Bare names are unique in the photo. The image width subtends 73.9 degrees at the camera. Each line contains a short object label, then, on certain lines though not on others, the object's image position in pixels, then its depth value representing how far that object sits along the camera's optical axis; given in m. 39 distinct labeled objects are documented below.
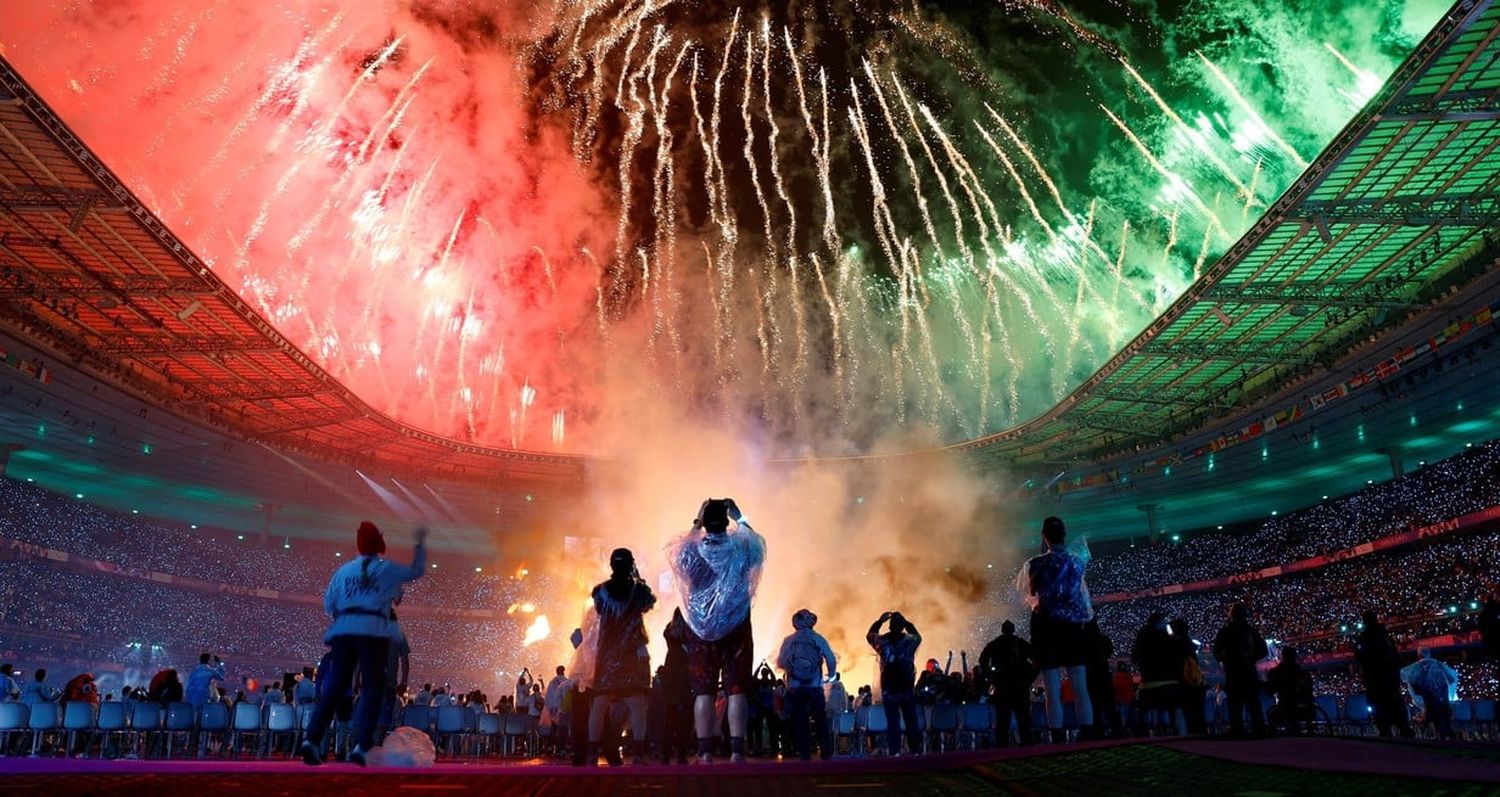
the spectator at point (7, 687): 12.03
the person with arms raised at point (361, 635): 5.87
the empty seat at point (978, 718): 11.55
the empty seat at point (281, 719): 11.63
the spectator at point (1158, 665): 9.67
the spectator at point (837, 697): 14.33
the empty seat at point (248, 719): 11.87
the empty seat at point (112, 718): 11.13
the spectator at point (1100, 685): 9.88
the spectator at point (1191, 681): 9.66
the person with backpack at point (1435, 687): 11.98
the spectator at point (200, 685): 13.17
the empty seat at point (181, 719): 11.62
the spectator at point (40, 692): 12.63
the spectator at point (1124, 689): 13.19
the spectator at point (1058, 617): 7.36
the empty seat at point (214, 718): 11.82
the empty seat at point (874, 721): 11.48
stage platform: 3.07
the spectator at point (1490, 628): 10.08
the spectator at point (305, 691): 13.12
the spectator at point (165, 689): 12.70
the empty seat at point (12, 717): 10.30
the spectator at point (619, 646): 7.74
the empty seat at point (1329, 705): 13.95
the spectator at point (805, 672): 8.72
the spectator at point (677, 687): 8.64
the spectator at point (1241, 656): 8.92
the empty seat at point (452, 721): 13.16
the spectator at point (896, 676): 10.09
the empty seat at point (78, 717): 10.95
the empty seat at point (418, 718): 12.95
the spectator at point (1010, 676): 10.01
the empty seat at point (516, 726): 13.53
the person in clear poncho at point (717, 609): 7.48
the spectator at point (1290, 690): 11.12
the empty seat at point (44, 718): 10.65
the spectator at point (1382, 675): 11.73
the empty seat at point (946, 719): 11.41
